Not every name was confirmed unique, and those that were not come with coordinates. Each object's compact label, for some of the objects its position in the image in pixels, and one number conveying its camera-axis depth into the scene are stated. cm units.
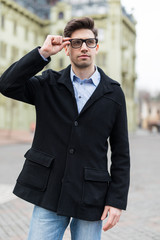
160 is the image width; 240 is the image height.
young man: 229
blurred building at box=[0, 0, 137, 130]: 3684
